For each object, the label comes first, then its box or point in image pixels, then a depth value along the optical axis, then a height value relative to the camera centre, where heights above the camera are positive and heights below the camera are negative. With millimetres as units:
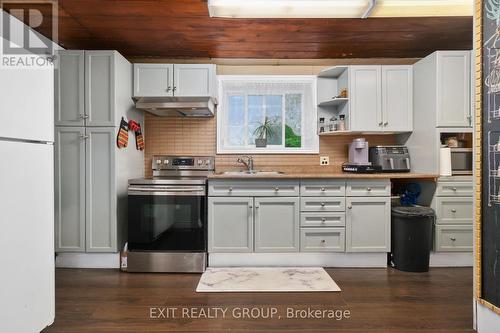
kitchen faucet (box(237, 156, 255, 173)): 3420 +5
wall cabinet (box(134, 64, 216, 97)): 3100 +903
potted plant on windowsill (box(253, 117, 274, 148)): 3520 +393
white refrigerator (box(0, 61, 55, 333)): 1395 -196
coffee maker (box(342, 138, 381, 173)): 3260 +113
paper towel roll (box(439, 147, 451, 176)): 2805 +26
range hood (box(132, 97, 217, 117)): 3031 +634
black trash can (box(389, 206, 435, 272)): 2717 -715
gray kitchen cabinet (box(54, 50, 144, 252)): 2766 +101
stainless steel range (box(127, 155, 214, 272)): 2748 -600
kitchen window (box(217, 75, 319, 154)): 3533 +650
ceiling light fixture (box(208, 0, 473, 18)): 2240 +1265
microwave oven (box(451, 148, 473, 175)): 2898 +17
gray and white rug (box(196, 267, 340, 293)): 2352 -1033
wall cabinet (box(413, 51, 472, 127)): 2840 +739
